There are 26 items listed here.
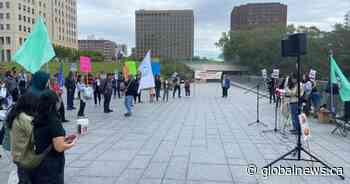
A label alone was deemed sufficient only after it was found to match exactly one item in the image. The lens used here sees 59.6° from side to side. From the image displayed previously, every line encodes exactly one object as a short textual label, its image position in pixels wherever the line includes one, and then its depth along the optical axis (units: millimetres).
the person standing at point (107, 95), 13164
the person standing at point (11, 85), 11914
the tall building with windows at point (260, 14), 106938
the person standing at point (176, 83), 22362
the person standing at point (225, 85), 21719
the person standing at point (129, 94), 12180
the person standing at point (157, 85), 19469
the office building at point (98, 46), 160250
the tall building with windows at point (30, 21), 88188
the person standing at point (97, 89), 16928
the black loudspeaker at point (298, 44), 5781
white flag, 13758
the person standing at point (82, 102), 11578
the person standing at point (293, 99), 8414
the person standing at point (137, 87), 12656
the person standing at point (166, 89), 19703
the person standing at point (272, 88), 18061
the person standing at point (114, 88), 21266
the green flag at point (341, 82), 7816
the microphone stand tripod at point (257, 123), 10477
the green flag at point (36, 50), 6938
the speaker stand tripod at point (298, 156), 5461
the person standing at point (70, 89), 13909
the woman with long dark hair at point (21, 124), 3004
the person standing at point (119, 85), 21009
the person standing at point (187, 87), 23459
